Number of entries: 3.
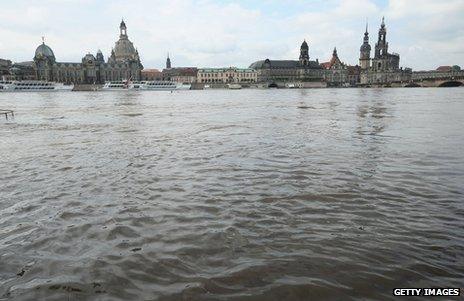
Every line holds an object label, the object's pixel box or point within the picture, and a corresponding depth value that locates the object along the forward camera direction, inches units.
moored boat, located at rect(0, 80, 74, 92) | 6579.7
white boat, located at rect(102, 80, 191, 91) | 7690.5
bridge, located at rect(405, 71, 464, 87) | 7075.8
